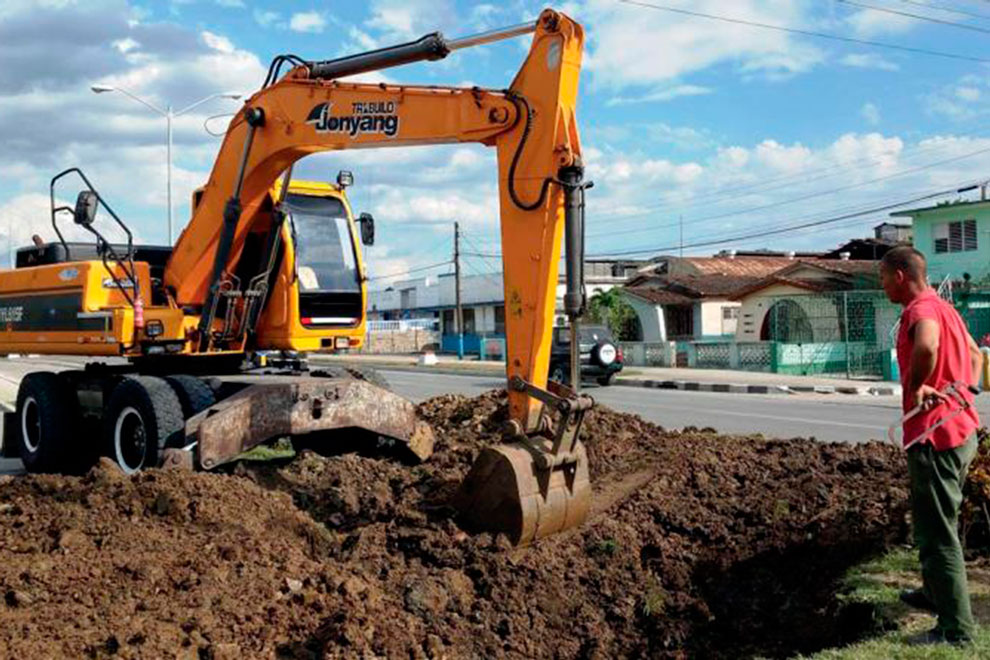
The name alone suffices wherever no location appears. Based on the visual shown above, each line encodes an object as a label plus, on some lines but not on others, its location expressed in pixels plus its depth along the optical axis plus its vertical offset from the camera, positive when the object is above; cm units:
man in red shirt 455 -56
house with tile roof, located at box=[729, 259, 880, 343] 3134 +142
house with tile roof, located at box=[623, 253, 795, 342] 4056 +163
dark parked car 2522 -30
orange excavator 649 +49
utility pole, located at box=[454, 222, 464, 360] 5248 +427
